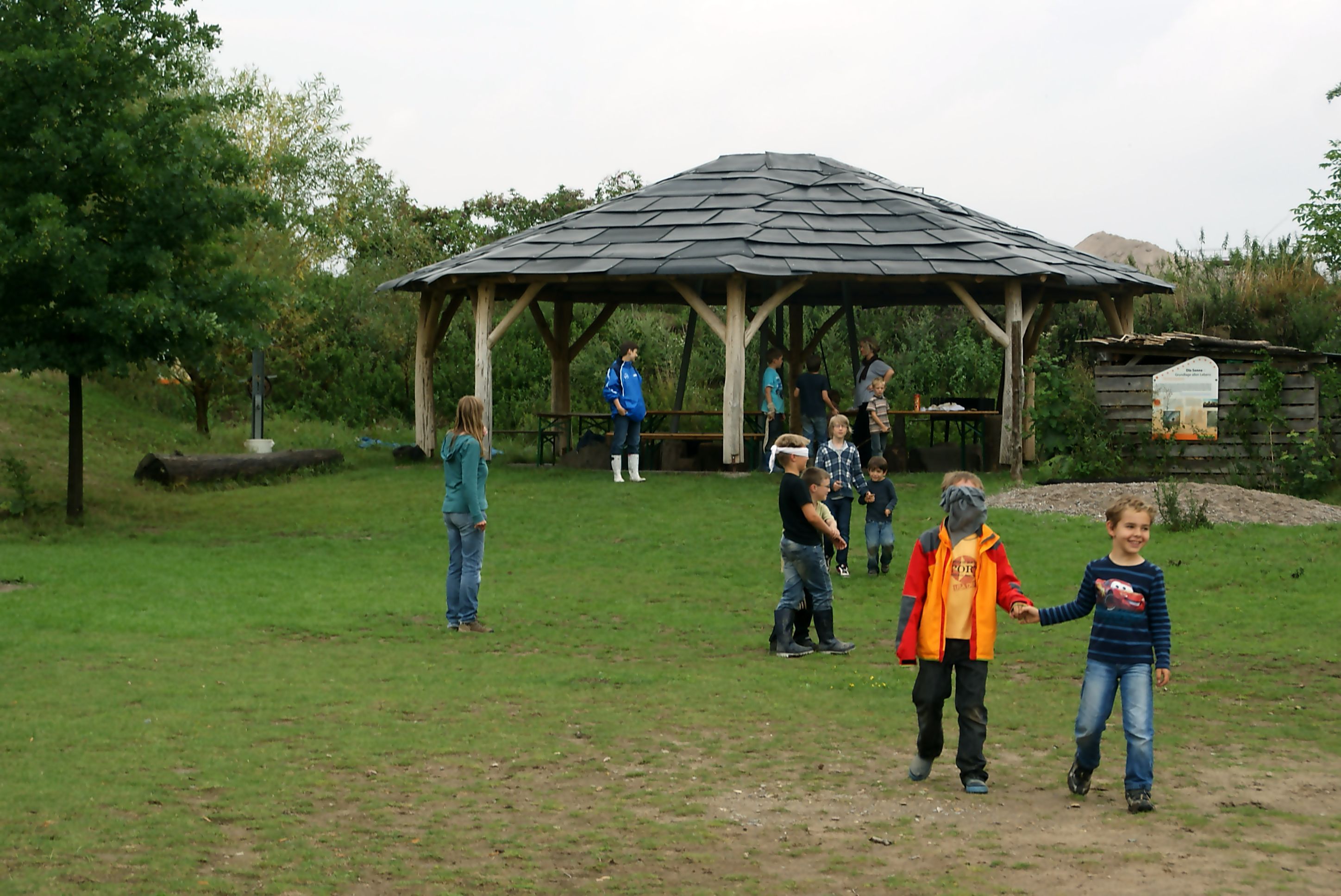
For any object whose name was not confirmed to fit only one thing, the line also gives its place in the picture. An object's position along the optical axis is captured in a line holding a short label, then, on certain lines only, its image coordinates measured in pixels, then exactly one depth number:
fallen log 21.47
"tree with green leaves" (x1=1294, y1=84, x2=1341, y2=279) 32.25
